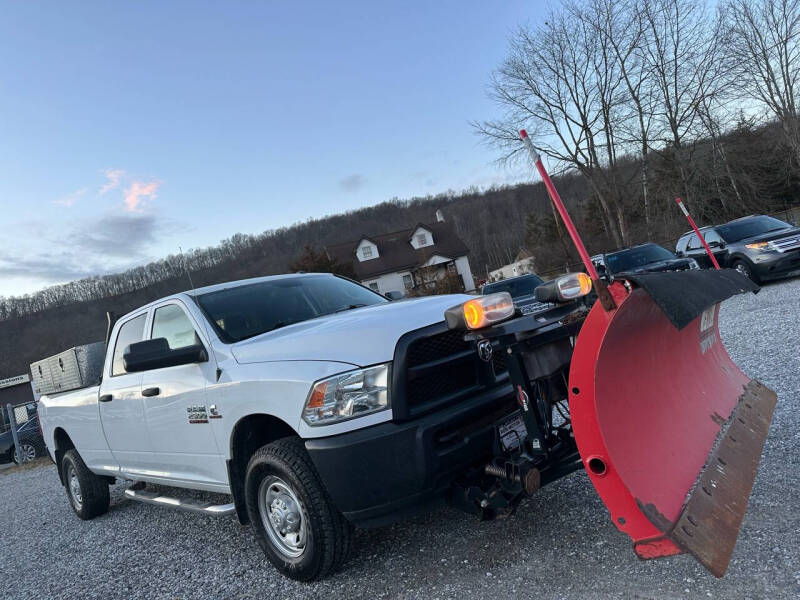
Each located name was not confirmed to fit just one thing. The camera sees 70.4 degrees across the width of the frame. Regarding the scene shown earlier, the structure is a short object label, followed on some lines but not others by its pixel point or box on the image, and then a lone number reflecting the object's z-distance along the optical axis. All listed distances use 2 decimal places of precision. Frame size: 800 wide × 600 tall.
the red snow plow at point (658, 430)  2.27
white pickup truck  2.87
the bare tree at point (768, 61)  29.66
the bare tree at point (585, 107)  29.72
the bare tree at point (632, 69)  28.81
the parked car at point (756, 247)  12.09
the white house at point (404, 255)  47.09
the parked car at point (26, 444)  15.18
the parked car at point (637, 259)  13.50
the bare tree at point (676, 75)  28.80
